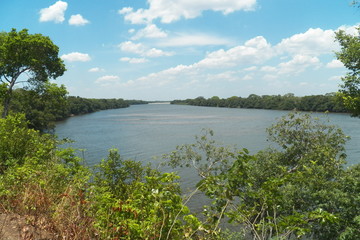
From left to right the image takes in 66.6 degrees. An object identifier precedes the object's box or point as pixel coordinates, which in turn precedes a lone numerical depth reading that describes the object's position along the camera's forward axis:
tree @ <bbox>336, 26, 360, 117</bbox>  9.97
